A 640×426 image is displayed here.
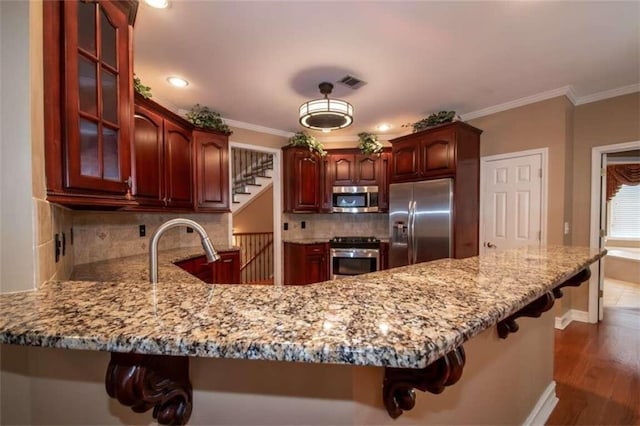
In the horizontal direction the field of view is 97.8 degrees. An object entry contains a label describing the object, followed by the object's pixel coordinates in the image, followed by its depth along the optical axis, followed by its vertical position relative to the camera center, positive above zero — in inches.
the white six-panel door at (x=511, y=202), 124.0 +2.9
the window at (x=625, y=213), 233.0 -5.3
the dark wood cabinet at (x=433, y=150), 130.1 +28.8
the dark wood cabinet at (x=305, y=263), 164.2 -32.3
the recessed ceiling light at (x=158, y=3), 66.9 +50.0
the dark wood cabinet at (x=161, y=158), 93.9 +19.3
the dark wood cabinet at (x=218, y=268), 107.9 -25.1
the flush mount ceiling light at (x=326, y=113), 95.2 +34.1
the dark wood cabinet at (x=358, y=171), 173.2 +23.7
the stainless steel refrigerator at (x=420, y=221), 129.8 -6.5
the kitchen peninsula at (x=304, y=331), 18.6 -9.0
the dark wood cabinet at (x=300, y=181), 168.9 +17.2
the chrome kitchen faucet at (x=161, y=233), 42.0 -5.3
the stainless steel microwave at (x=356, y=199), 172.7 +5.8
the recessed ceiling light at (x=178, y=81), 106.4 +49.6
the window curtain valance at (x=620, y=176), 217.8 +24.7
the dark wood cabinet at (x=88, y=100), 36.8 +16.5
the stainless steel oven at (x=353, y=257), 164.2 -28.7
